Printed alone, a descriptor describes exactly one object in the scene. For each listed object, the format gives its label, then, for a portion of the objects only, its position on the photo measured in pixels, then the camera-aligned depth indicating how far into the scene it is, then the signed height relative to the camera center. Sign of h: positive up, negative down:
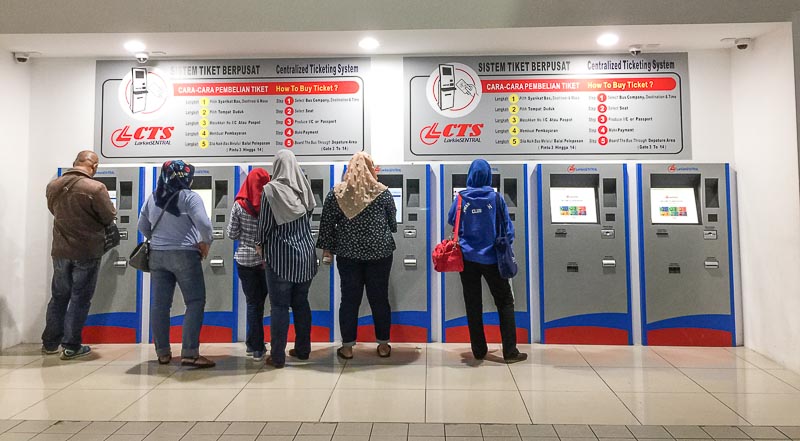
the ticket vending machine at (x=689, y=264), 4.21 -0.22
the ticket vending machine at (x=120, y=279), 4.34 -0.31
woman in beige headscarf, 3.67 -0.01
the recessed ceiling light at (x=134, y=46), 4.17 +1.51
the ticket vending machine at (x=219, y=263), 4.34 -0.19
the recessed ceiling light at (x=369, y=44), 4.14 +1.51
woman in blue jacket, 3.66 -0.12
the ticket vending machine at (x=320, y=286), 4.35 -0.38
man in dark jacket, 3.84 +0.00
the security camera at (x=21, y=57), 4.36 +1.47
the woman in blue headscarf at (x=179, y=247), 3.54 -0.05
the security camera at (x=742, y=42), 4.10 +1.45
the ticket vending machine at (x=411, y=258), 4.30 -0.16
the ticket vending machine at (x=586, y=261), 4.23 -0.19
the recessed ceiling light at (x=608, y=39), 4.08 +1.50
